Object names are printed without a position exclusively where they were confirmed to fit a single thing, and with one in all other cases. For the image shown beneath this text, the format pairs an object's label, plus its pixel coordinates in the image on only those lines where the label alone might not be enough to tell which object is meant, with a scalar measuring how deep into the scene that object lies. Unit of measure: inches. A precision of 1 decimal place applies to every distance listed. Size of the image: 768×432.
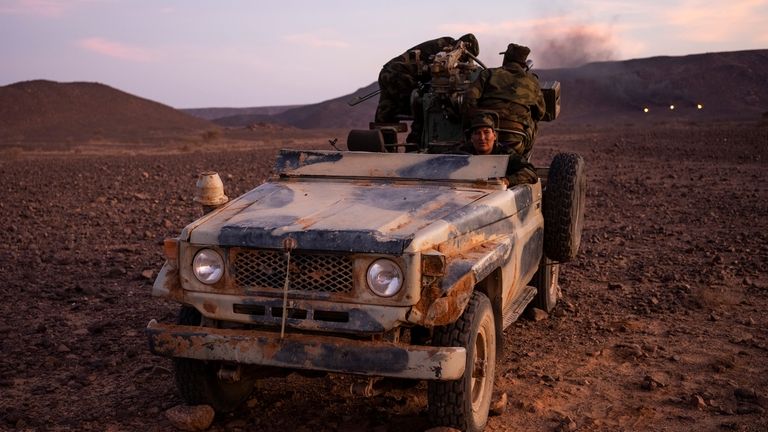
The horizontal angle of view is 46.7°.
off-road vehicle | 174.4
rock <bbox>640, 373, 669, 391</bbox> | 222.6
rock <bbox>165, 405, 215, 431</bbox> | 194.1
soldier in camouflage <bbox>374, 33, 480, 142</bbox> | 321.4
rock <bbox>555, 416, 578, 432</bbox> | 196.5
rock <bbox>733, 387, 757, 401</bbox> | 214.4
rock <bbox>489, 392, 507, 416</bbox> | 206.4
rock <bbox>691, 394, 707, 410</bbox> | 210.0
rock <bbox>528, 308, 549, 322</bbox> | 288.4
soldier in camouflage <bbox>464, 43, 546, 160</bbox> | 282.2
